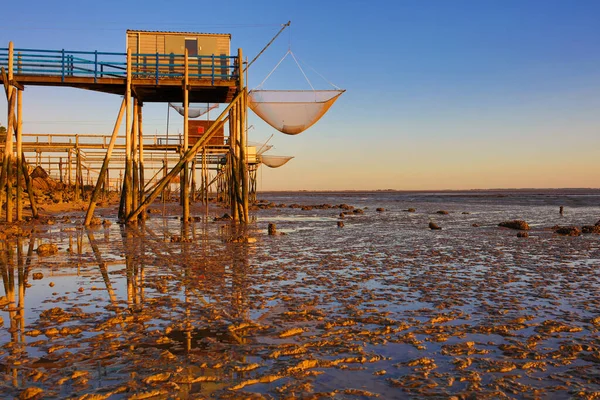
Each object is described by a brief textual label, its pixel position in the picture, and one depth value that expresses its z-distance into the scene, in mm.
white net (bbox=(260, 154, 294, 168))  49578
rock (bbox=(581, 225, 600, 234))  18511
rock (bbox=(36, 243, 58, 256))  11004
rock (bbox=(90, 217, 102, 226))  18941
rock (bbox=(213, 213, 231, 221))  23406
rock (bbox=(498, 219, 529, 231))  20180
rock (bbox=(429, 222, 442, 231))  20394
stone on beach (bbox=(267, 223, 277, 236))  17062
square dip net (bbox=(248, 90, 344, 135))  19281
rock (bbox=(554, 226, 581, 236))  17500
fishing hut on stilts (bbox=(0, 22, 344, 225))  17812
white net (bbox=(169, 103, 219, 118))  24402
